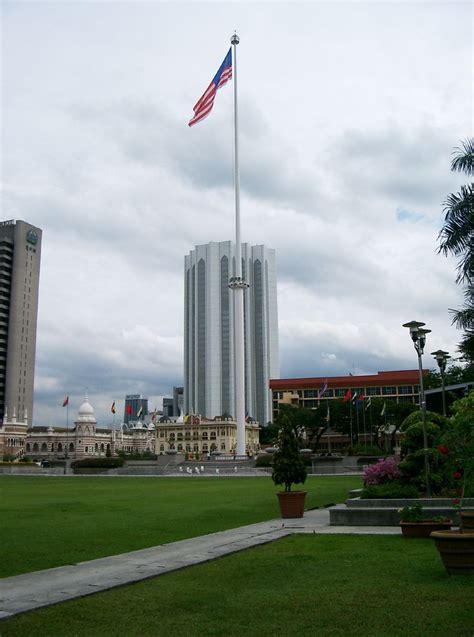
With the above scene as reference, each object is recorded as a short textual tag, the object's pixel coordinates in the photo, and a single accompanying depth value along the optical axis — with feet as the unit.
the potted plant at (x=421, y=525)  45.52
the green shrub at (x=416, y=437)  75.31
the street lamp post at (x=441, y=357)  98.17
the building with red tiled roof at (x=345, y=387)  470.39
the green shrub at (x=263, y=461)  242.15
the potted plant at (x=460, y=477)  31.94
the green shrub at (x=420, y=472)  67.77
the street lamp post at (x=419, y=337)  69.82
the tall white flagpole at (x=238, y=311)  261.85
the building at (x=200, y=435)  518.37
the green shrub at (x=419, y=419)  85.35
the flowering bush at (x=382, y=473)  71.92
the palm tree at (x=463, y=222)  79.36
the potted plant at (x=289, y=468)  64.75
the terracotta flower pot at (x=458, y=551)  31.81
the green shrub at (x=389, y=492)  61.16
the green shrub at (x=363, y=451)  254.35
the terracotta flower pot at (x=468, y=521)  41.45
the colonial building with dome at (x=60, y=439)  504.84
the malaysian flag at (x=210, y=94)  172.45
